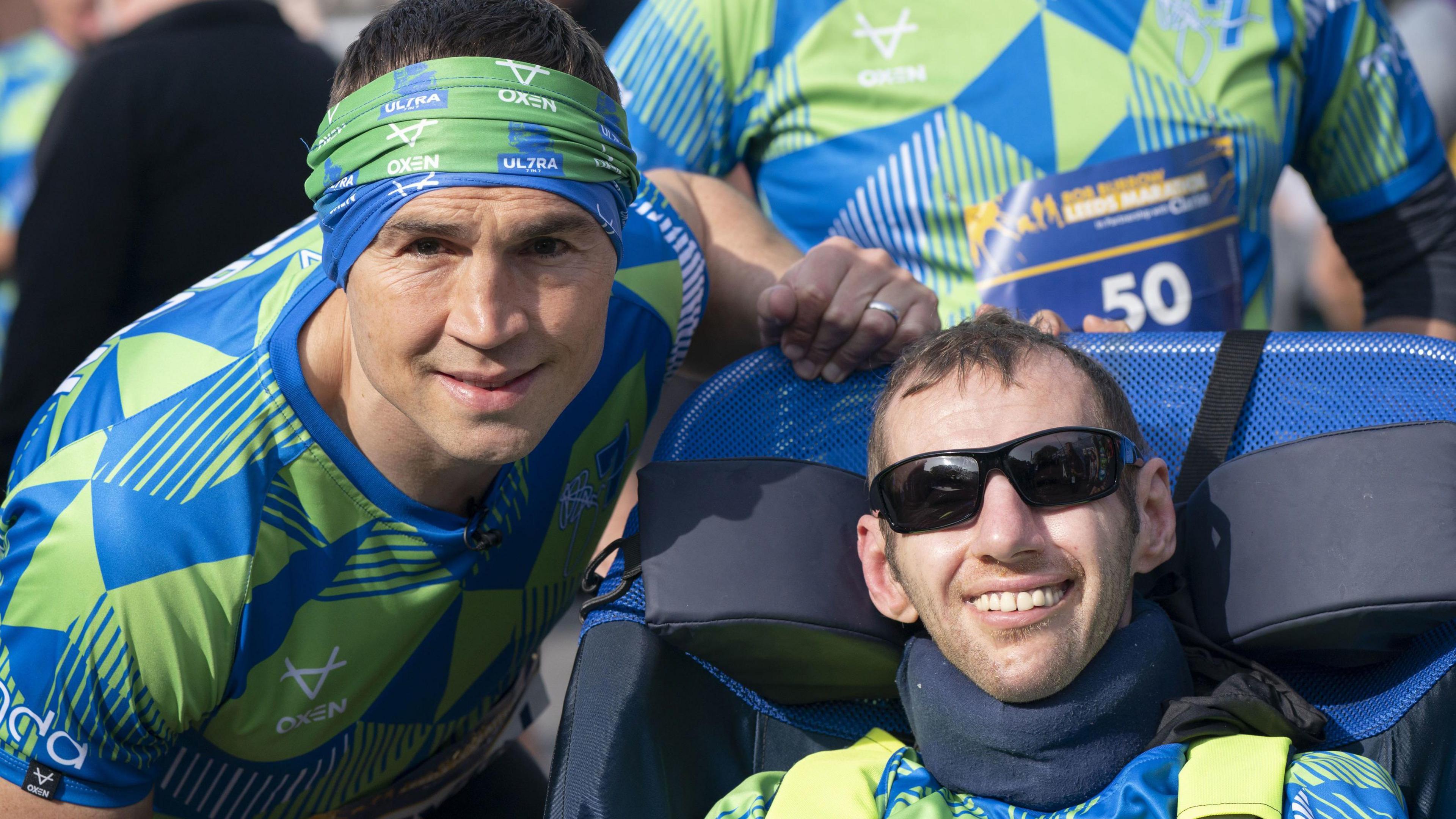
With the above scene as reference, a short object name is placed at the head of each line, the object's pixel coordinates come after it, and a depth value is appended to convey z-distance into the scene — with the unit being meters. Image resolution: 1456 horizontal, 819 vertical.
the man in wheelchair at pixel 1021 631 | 1.41
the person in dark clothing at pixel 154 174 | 1.81
